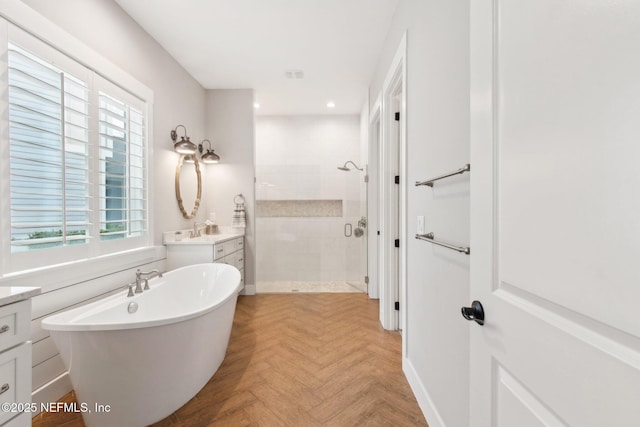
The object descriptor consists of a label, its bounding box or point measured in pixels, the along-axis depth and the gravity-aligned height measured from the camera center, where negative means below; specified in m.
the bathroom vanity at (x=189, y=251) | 2.94 -0.41
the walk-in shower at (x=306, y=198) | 4.57 +0.26
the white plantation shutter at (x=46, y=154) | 1.52 +0.37
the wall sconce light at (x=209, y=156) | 3.66 +0.78
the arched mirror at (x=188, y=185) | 3.22 +0.37
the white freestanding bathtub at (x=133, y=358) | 1.37 -0.80
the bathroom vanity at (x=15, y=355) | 1.01 -0.56
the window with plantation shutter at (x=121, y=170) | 2.14 +0.38
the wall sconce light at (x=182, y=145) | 3.03 +0.78
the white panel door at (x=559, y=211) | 0.40 +0.00
